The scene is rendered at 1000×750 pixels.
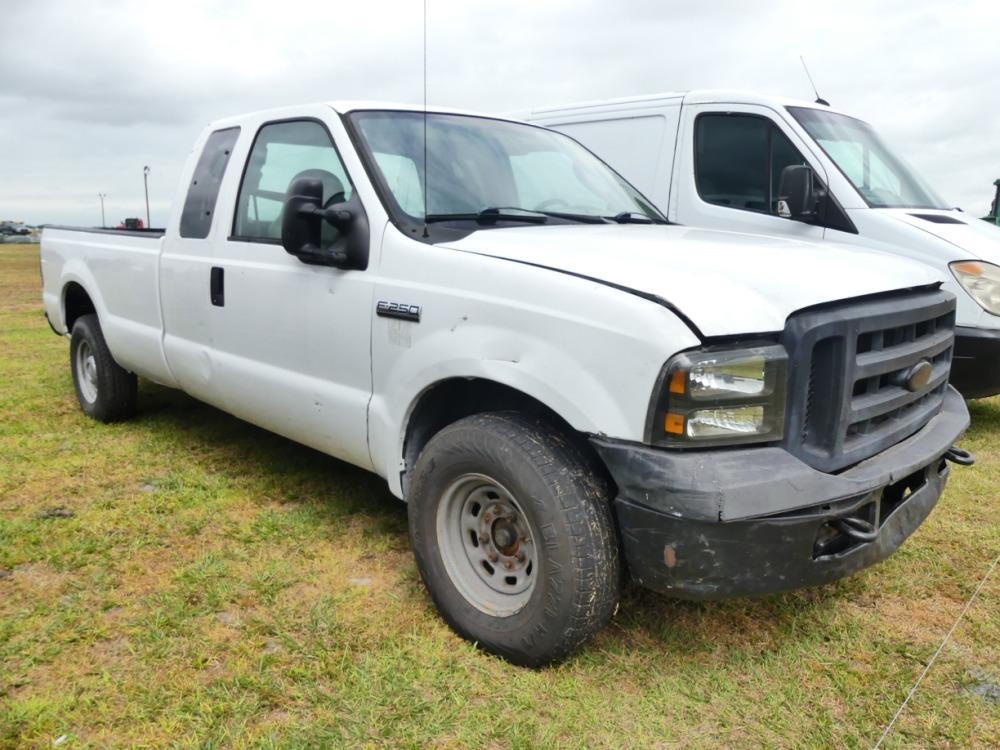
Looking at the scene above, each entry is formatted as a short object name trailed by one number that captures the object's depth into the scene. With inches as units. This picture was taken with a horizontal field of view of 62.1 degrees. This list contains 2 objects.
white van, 201.8
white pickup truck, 90.7
